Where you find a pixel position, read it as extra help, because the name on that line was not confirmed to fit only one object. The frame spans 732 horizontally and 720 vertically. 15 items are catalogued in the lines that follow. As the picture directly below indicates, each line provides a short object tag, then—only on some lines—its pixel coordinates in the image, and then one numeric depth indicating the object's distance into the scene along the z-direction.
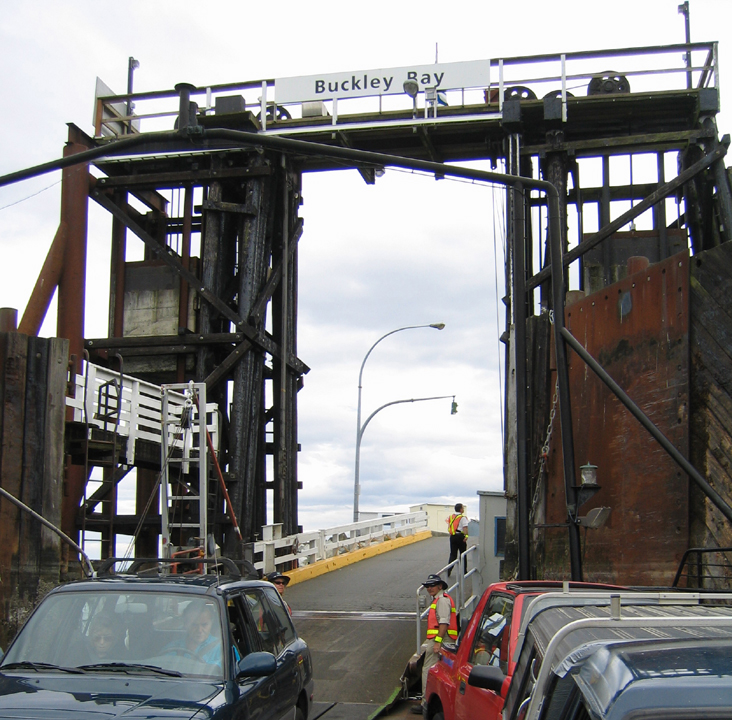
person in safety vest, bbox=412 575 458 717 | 10.15
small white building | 41.69
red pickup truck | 5.90
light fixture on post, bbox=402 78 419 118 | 21.16
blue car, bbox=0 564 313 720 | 5.11
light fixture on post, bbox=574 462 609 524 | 10.51
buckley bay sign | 20.91
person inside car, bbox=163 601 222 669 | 5.88
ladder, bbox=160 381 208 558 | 14.51
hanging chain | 14.46
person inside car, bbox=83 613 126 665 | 5.81
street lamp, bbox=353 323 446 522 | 28.07
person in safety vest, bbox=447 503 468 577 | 18.88
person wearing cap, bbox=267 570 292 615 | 11.03
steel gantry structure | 19.38
